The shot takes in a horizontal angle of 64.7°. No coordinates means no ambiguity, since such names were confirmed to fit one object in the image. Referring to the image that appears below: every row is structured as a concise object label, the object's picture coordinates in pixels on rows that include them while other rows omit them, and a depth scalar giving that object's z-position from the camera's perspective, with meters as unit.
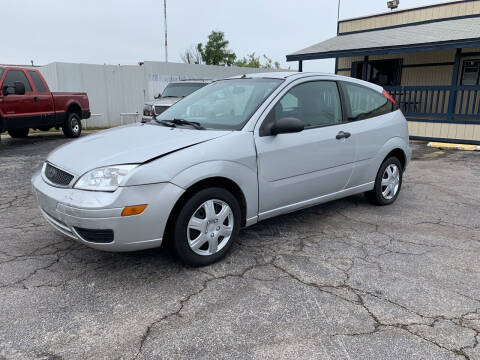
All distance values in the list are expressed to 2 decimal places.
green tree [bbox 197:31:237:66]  49.56
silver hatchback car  2.81
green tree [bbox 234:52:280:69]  58.84
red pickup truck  9.11
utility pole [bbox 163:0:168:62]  34.33
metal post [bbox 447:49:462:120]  10.97
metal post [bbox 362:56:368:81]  13.72
